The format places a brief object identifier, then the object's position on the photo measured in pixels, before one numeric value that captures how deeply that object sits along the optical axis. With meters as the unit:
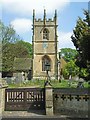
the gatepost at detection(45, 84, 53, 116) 7.98
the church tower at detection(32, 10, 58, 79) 32.13
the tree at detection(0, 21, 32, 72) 22.22
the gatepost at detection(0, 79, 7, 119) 8.04
